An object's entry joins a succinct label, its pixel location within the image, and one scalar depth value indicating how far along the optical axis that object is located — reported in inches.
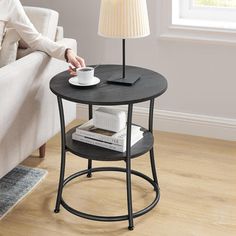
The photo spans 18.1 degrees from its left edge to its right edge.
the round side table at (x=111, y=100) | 120.4
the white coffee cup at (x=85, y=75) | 125.8
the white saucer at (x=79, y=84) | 126.2
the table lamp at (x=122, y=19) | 120.4
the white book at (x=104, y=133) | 126.0
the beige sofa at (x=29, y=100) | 127.6
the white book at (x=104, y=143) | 126.4
